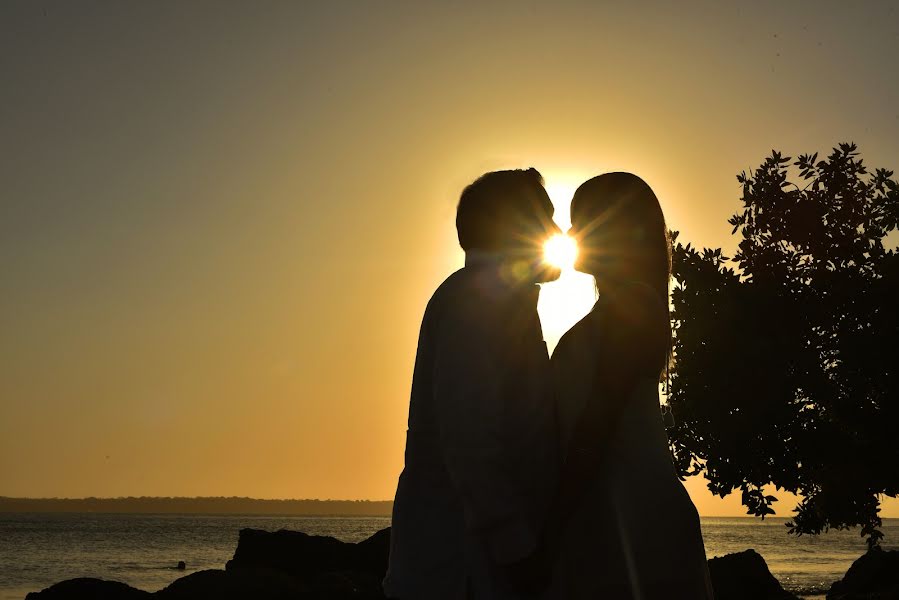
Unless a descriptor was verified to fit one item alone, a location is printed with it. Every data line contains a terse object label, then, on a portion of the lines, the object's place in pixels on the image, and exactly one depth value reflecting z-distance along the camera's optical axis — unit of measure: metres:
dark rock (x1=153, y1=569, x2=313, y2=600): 18.62
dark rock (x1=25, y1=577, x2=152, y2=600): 20.44
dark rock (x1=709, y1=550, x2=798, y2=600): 26.23
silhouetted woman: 3.81
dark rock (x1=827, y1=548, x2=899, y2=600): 30.82
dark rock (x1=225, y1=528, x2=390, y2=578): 32.09
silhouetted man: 3.64
